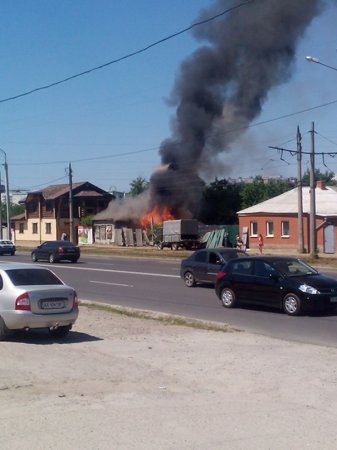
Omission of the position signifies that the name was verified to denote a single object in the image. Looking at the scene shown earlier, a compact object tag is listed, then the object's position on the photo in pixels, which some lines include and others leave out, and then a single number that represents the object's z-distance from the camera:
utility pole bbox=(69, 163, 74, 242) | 64.19
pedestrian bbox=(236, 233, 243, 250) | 48.66
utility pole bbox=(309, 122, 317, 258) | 40.00
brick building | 48.81
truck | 58.56
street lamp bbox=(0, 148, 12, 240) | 65.64
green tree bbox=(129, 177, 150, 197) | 101.78
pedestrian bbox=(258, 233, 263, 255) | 46.70
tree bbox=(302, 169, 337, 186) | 126.86
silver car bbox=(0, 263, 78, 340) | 11.96
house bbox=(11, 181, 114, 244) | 81.38
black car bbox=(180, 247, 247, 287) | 22.70
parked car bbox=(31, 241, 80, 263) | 40.38
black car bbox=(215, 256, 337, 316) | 15.84
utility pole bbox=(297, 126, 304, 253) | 43.38
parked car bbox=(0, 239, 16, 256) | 54.16
